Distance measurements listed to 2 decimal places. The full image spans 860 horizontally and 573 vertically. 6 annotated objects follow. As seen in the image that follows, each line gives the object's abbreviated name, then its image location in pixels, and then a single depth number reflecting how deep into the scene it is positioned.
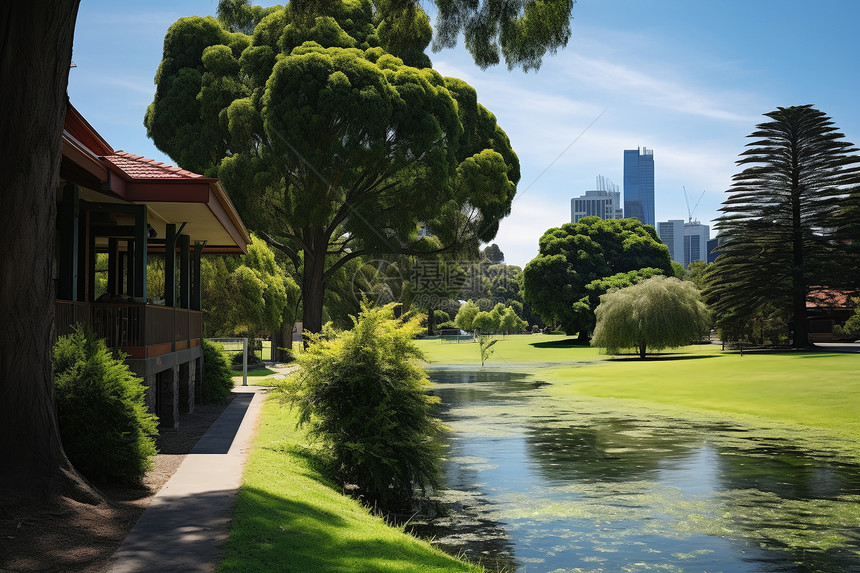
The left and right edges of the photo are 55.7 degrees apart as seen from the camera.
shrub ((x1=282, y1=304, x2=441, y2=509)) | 13.28
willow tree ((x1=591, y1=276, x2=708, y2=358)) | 53.31
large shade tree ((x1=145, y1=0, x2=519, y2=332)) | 33.81
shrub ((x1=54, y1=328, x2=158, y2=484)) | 10.43
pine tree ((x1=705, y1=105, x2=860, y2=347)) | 56.25
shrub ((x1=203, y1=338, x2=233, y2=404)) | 23.72
